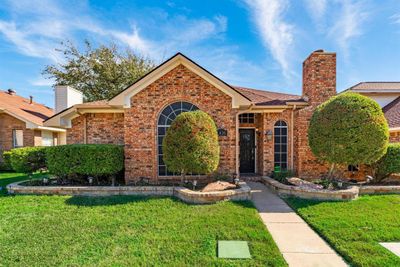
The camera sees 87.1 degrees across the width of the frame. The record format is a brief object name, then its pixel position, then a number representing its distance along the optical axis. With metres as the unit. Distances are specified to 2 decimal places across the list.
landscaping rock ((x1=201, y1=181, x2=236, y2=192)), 6.79
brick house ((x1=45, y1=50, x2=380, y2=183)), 8.02
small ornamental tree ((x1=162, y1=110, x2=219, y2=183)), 6.79
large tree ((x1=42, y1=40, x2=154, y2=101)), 23.02
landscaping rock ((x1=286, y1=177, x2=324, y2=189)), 7.22
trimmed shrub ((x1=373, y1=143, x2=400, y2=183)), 7.60
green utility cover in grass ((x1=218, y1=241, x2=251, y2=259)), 3.62
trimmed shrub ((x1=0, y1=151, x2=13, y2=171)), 13.04
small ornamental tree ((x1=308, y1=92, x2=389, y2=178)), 6.77
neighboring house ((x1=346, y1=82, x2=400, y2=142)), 12.79
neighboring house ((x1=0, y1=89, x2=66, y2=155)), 14.16
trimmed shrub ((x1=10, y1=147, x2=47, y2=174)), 8.16
